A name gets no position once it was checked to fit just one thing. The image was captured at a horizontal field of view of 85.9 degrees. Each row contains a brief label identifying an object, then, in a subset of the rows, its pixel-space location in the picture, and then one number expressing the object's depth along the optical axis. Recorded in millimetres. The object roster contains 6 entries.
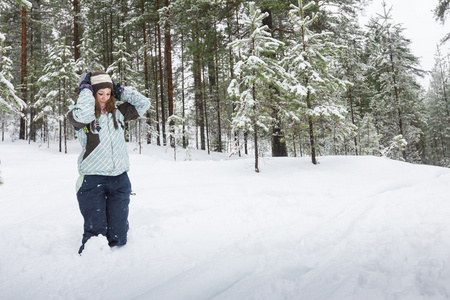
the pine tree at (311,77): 7820
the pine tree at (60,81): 15180
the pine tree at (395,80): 18094
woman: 2885
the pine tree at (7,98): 5312
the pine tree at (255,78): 7148
